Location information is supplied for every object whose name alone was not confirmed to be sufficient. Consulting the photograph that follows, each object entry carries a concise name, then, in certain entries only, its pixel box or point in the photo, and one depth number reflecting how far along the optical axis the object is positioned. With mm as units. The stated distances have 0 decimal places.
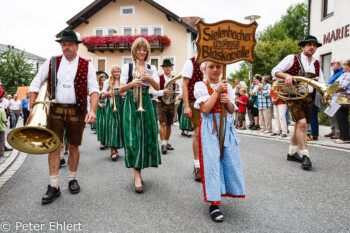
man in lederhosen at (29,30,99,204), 3688
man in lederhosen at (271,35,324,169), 5145
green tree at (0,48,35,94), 38031
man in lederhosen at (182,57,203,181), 4474
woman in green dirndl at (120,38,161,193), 4117
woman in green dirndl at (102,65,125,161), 6375
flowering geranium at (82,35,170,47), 24406
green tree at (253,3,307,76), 29203
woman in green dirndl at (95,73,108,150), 7430
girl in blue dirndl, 3062
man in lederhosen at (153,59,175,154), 7297
